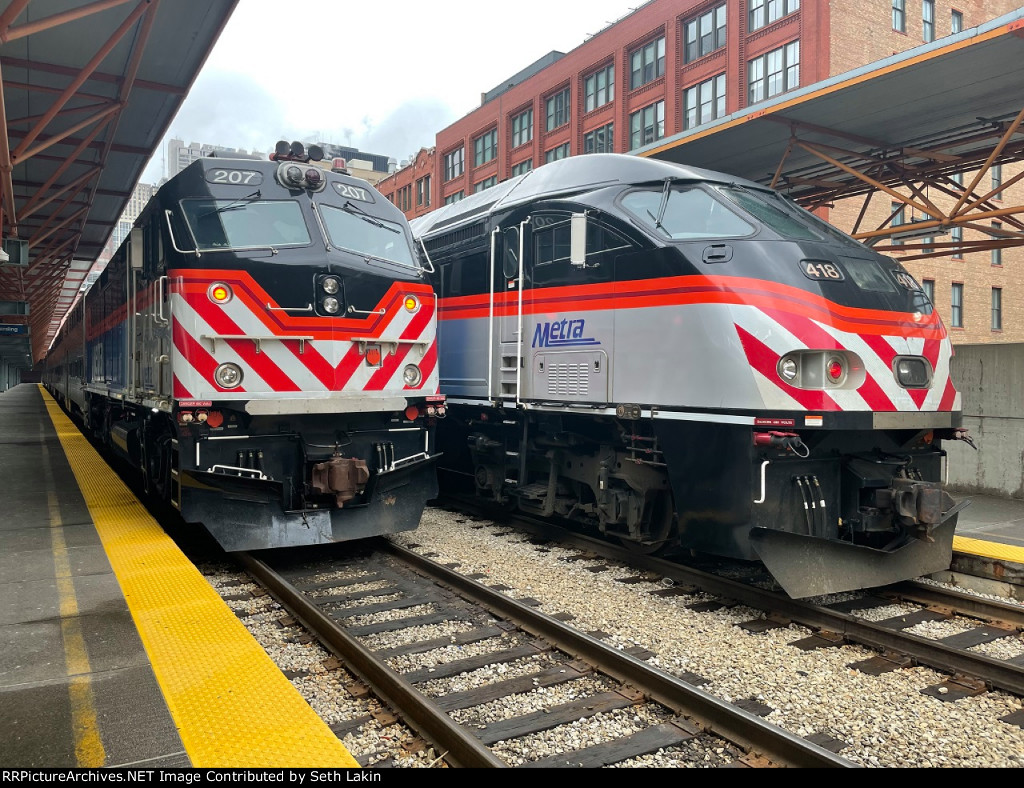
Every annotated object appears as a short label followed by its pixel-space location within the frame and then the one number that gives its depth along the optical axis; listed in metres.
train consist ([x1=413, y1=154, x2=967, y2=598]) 5.70
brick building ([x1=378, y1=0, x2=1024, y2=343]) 28.34
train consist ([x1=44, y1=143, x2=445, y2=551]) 6.76
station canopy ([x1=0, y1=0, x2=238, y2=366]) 8.66
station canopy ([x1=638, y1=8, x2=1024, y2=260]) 8.66
